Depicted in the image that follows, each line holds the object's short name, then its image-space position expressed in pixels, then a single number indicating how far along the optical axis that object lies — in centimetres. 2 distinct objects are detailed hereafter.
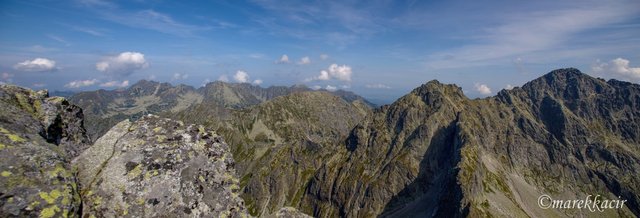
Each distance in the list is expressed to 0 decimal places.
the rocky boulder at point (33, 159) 959
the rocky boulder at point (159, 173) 1252
